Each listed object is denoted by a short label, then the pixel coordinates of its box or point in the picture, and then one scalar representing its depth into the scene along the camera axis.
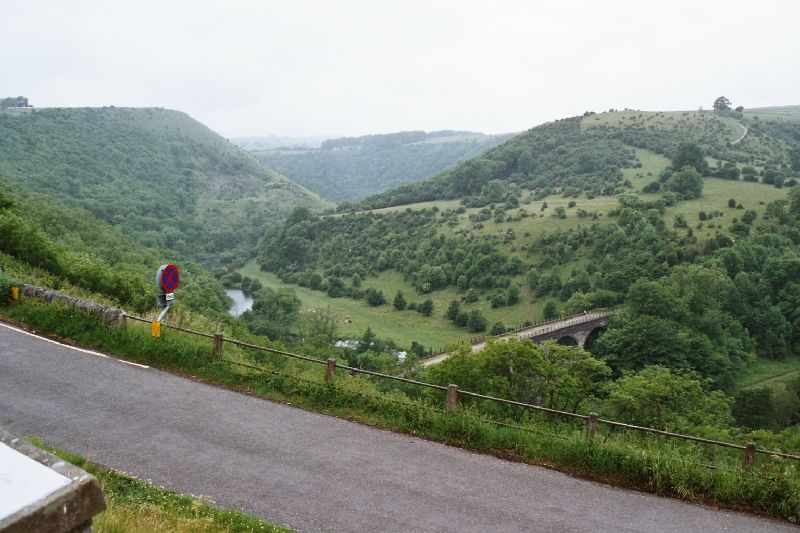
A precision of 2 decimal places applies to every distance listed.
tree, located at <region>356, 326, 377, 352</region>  64.81
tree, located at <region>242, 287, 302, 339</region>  72.56
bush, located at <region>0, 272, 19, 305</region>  15.74
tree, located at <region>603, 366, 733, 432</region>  26.52
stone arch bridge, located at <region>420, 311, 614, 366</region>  61.81
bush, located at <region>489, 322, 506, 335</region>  71.56
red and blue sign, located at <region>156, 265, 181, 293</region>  12.14
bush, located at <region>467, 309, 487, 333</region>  77.00
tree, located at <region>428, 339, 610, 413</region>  24.53
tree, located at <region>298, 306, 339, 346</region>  69.61
